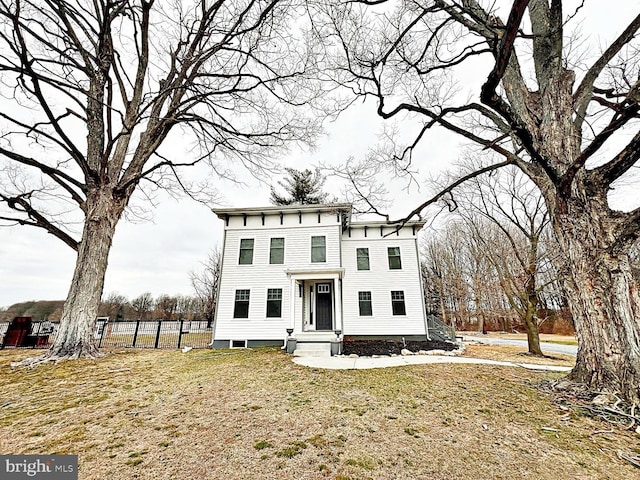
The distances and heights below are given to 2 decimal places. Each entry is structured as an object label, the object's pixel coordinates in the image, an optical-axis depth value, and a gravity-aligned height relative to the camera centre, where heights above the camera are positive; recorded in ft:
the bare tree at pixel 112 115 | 21.06 +18.25
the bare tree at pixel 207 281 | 81.92 +10.79
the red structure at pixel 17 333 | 32.12 -1.85
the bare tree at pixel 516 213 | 32.68 +12.89
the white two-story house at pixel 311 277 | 37.91 +5.20
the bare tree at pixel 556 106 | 12.31 +11.82
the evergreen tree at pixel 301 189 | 69.05 +31.06
